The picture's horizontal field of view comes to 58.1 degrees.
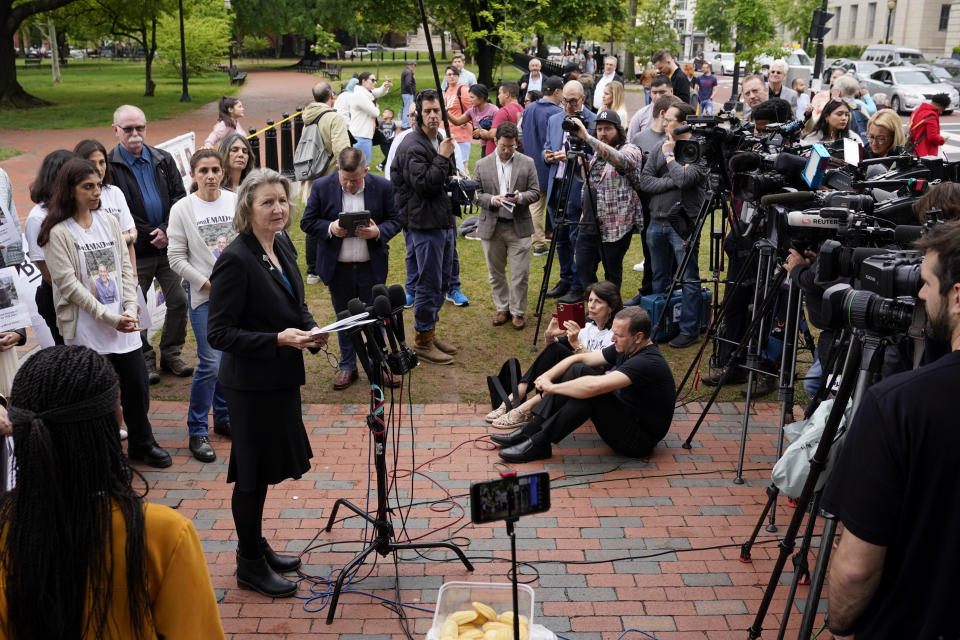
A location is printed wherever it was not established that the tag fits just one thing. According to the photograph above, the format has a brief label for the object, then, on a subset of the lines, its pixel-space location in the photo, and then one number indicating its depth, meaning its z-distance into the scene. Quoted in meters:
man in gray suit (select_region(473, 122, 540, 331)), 8.31
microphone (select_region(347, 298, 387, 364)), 4.18
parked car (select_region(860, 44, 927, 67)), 40.25
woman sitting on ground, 6.64
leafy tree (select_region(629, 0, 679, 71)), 36.53
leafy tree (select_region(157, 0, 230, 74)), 38.00
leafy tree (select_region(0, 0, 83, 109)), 27.78
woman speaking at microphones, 4.31
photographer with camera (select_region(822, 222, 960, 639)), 2.38
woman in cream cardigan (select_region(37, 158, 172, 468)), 5.50
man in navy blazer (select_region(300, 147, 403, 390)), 7.21
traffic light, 21.88
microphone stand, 4.32
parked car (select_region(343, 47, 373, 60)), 53.90
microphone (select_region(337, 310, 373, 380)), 4.22
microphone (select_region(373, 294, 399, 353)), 4.10
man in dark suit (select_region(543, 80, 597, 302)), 8.91
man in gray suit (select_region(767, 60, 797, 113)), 13.48
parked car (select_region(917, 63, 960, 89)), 30.76
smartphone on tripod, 2.96
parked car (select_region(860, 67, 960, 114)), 28.17
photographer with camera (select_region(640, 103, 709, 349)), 7.89
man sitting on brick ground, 5.96
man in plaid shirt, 8.37
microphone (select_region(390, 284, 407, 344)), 4.35
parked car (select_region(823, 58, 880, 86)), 33.09
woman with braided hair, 2.06
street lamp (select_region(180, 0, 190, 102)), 31.27
